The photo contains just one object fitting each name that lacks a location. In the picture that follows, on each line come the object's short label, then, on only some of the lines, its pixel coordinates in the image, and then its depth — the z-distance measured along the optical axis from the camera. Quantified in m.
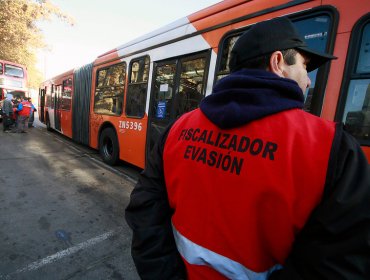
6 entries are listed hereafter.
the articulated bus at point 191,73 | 2.07
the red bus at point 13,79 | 14.50
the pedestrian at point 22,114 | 10.58
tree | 15.23
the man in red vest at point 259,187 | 0.69
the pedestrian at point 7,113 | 10.34
